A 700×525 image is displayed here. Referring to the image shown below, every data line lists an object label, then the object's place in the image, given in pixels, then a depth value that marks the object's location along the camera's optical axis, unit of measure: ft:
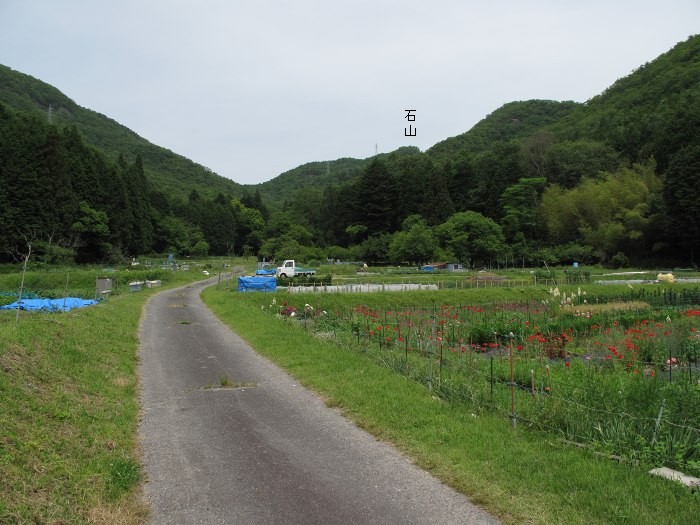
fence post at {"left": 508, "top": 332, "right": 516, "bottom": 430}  18.61
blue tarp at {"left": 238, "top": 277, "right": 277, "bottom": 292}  88.33
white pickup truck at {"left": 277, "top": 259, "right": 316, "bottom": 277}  125.19
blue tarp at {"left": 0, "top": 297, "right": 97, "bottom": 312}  53.62
